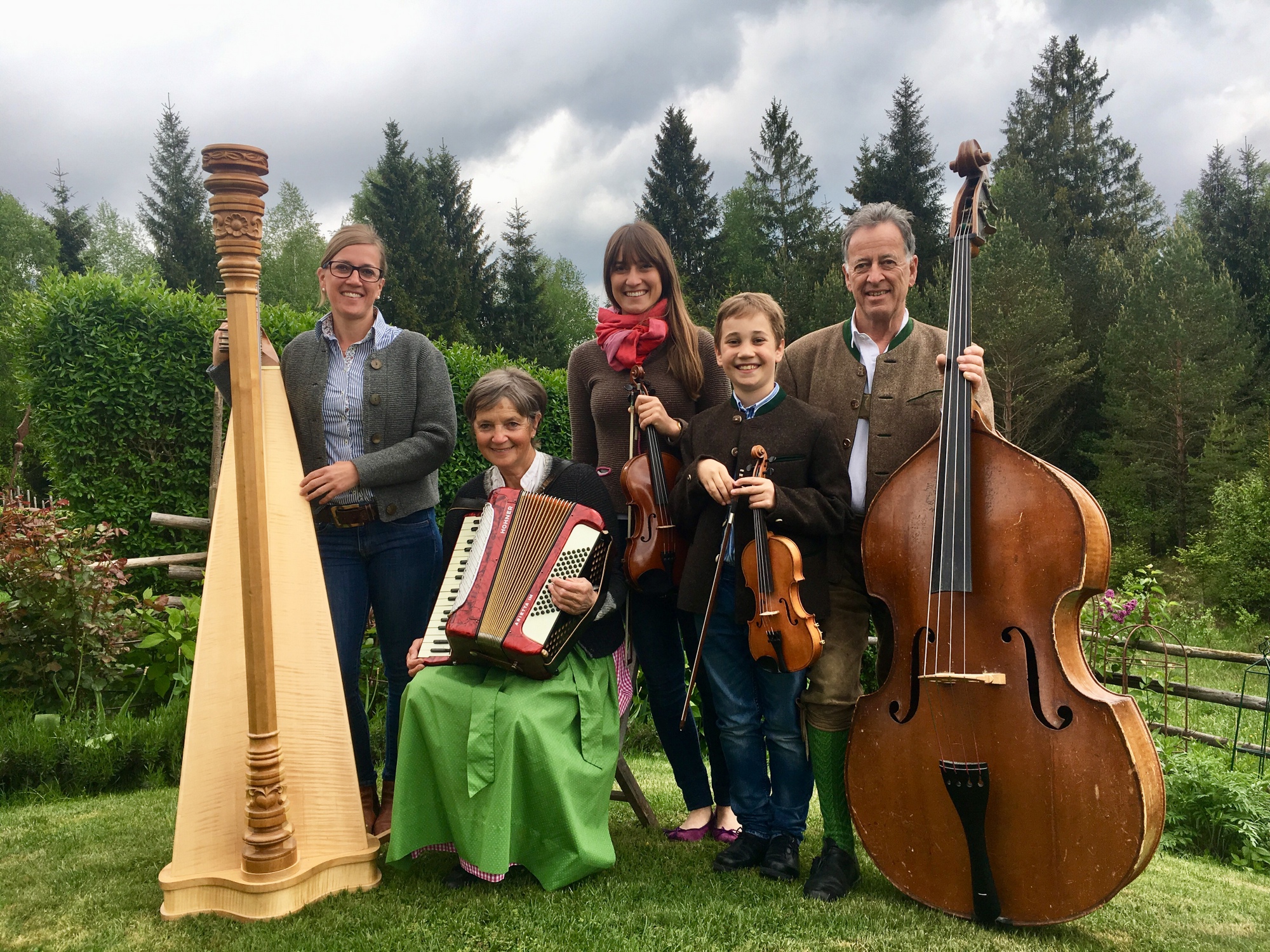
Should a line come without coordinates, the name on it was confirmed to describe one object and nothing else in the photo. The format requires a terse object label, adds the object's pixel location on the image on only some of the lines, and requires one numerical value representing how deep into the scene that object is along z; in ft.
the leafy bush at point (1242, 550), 43.34
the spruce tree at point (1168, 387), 61.72
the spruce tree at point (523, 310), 88.58
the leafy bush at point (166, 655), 15.61
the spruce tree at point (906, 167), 88.58
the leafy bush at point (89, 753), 13.32
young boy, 8.94
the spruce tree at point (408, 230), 82.58
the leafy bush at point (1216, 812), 13.43
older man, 9.04
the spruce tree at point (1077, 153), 86.99
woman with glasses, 9.99
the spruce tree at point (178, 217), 94.48
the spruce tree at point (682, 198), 99.35
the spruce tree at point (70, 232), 99.40
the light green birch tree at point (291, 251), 93.56
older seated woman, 8.63
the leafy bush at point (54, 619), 14.69
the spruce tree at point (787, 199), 91.45
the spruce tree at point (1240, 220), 79.15
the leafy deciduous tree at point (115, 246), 99.25
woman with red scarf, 10.29
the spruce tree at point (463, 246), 86.38
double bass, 7.04
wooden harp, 7.98
